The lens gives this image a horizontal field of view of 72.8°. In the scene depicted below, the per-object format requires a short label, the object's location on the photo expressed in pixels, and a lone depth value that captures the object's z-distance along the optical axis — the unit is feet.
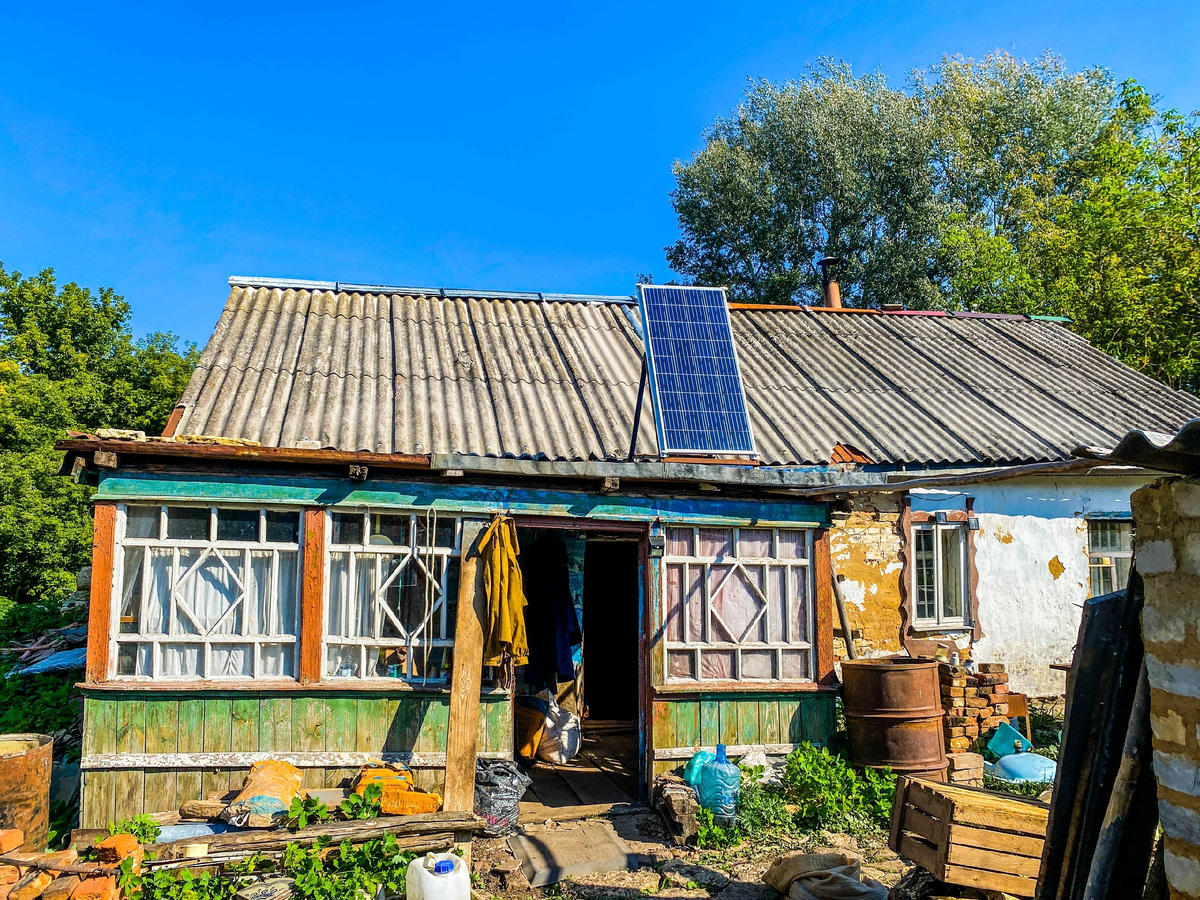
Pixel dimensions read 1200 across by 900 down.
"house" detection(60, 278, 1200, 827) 23.31
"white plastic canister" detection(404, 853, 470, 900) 18.20
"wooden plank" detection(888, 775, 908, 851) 20.03
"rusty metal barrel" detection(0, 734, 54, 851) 19.90
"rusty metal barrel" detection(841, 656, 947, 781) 25.53
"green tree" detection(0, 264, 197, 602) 57.72
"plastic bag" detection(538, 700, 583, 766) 30.32
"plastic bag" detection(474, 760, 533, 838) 23.30
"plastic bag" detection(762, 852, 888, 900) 18.29
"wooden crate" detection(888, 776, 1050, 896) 18.17
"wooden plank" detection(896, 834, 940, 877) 18.57
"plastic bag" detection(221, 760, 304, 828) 20.63
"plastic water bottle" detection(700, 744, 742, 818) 23.91
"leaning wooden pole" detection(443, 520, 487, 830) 23.17
